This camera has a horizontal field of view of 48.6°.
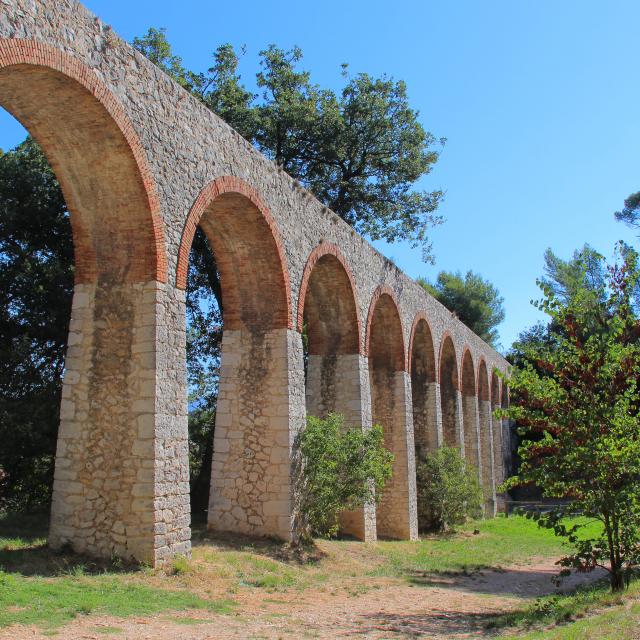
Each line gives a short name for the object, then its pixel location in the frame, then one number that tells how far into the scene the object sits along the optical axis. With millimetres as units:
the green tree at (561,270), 31905
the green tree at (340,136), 19000
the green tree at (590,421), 6586
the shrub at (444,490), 16562
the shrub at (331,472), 10305
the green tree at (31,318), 11438
